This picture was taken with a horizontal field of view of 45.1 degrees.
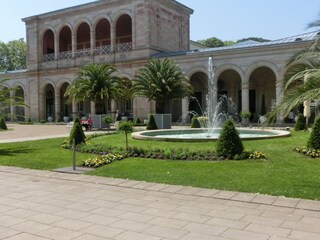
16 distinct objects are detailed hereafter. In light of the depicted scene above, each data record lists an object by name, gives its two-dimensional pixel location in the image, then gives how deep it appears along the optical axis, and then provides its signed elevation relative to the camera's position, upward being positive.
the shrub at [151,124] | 26.16 -0.94
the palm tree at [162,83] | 29.02 +2.10
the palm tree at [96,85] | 30.62 +2.06
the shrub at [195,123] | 25.88 -0.90
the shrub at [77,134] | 16.44 -0.99
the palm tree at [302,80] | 7.76 +0.60
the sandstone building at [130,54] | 33.31 +5.38
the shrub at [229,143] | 11.70 -1.04
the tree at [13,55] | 74.81 +11.10
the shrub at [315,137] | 12.21 -0.91
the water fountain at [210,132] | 16.80 -1.16
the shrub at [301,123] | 22.98 -0.87
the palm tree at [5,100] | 16.83 +0.51
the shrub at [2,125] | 32.45 -1.13
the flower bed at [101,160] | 11.65 -1.54
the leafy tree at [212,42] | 71.66 +12.67
